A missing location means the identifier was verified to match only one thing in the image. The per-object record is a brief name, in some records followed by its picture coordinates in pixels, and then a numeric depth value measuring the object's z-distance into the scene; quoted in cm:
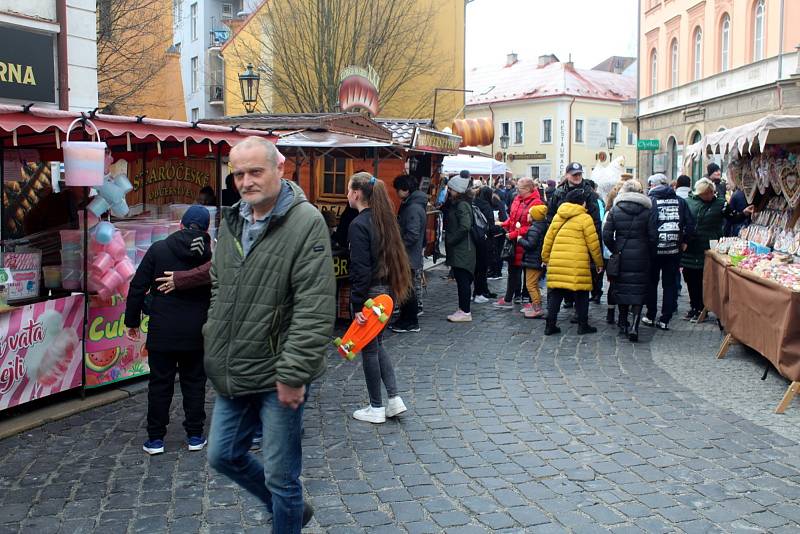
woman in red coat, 1116
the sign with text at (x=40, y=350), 604
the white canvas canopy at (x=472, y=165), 1972
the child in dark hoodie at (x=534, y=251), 1050
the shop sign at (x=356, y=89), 1427
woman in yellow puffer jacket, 928
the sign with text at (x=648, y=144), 2857
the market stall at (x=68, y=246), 606
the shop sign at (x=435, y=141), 1334
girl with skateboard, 602
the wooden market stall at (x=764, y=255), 688
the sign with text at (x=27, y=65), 897
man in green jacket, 333
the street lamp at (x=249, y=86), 1725
